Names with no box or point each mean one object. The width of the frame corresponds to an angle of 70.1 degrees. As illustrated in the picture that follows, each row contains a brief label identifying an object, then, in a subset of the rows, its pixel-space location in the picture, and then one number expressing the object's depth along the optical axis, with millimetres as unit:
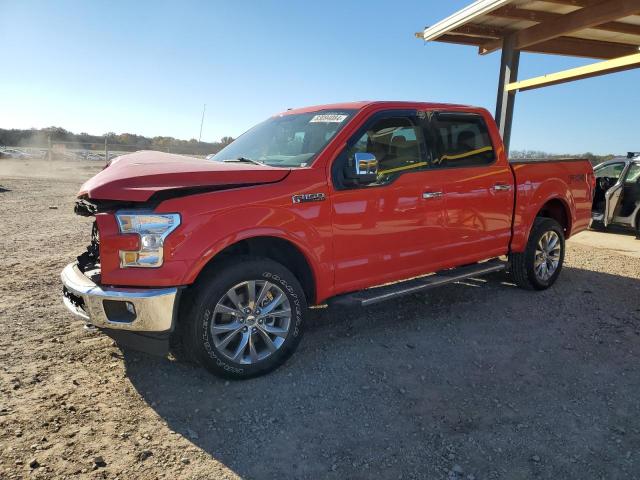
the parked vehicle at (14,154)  31375
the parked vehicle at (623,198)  9075
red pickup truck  2889
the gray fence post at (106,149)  25200
